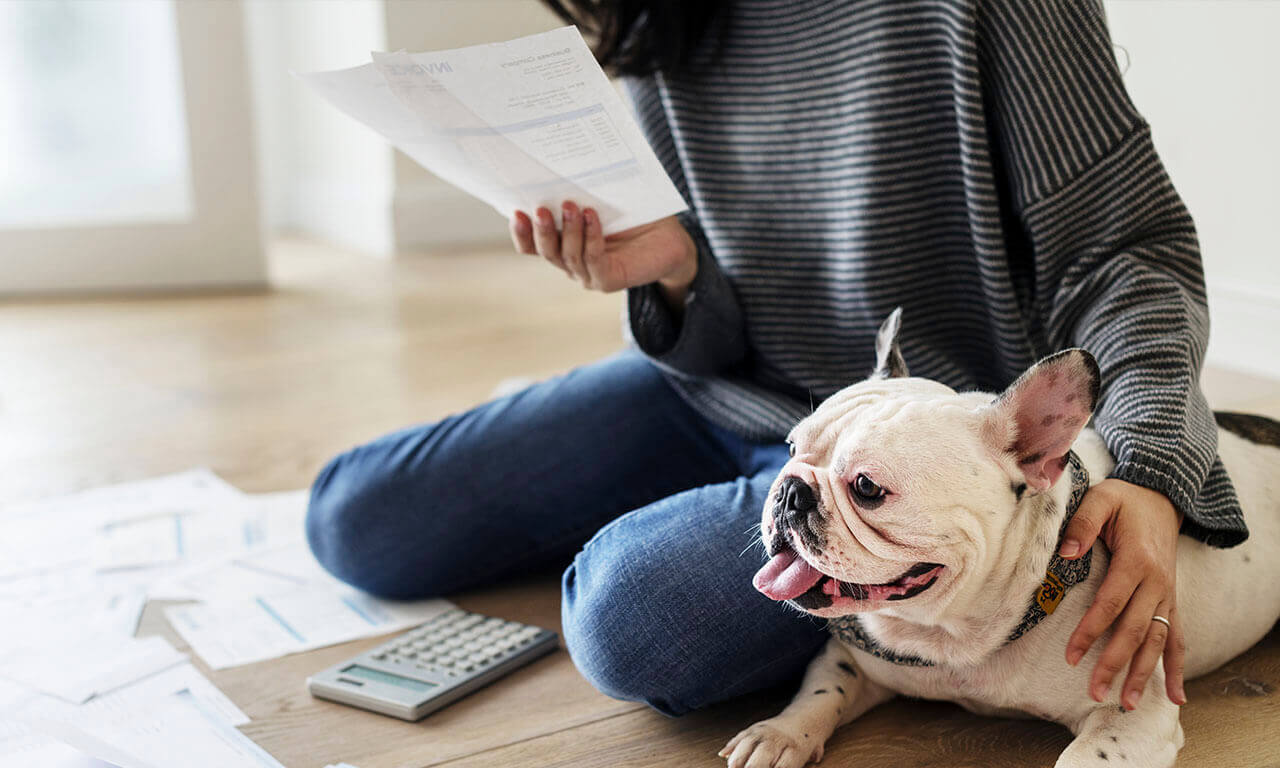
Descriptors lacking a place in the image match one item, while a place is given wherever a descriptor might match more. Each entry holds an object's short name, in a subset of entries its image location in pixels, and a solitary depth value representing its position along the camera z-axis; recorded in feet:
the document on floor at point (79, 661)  4.14
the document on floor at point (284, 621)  4.49
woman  3.53
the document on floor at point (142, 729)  3.54
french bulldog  2.86
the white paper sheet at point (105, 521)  5.27
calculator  3.99
